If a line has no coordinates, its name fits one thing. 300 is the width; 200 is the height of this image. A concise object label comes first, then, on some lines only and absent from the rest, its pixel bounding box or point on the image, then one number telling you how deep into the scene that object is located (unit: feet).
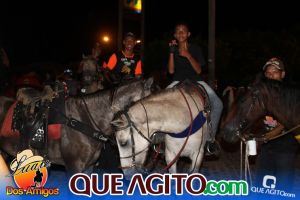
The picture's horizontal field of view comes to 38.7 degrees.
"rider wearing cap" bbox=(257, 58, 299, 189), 19.71
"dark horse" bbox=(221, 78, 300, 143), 18.37
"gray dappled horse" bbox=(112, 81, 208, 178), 18.45
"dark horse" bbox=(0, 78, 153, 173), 20.54
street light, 120.86
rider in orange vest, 25.07
